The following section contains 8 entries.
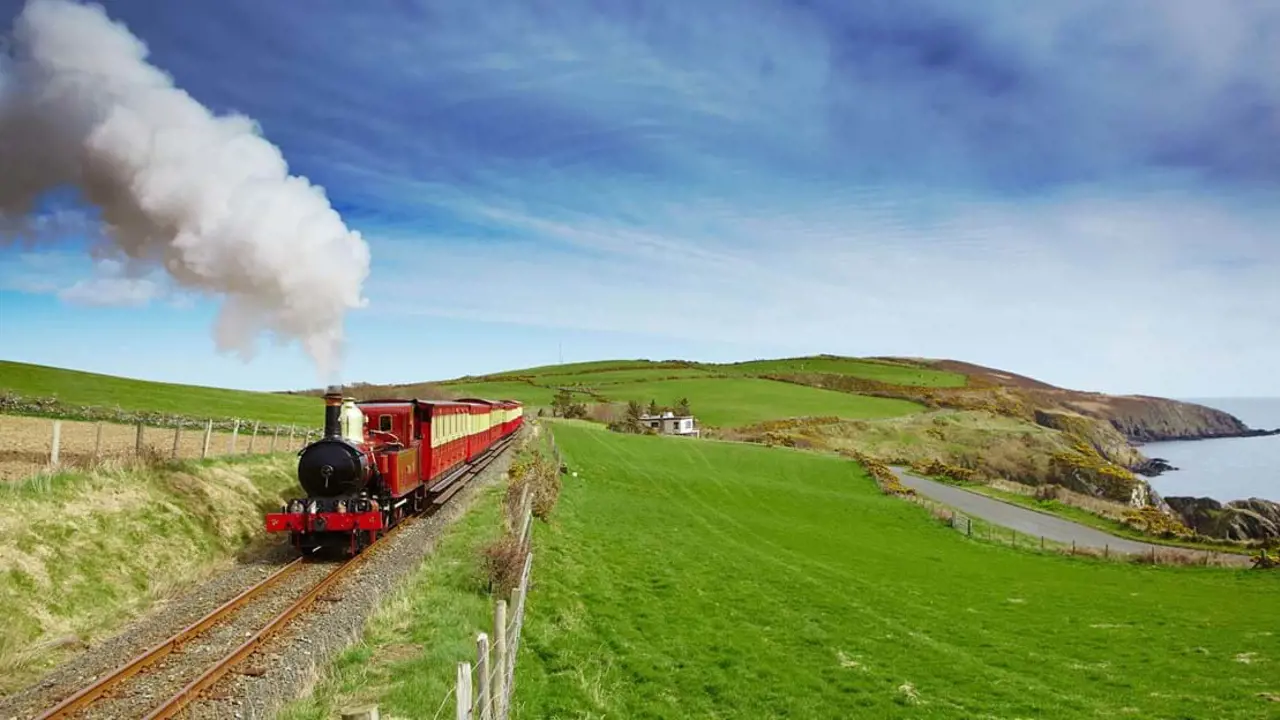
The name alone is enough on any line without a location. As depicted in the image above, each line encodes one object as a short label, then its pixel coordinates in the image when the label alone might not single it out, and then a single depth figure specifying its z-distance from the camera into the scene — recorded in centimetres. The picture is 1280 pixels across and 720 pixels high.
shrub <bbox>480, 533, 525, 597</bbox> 1546
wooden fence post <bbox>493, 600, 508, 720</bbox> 890
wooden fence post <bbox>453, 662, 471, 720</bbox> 644
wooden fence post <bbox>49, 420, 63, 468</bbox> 1702
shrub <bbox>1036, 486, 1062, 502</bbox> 5941
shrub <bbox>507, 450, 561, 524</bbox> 2467
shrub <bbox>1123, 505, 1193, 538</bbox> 4384
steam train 1856
